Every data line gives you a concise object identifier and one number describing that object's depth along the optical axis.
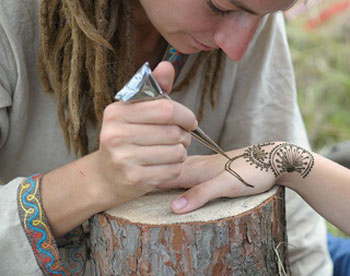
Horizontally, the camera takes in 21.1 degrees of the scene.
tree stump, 0.94
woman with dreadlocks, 0.91
